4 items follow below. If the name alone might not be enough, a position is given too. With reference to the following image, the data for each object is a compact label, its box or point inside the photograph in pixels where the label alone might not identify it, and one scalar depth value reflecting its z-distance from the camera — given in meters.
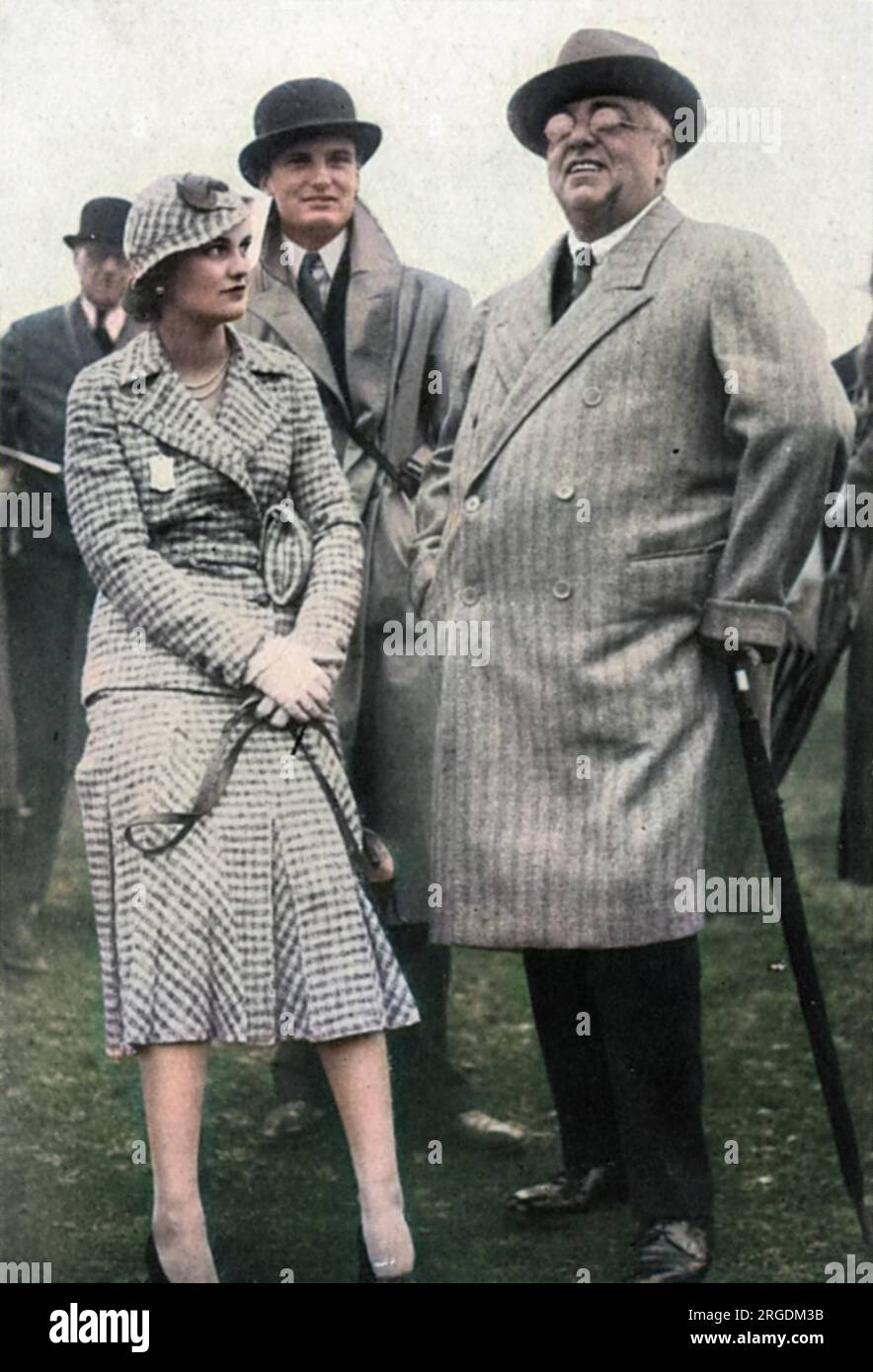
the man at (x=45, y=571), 4.76
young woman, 4.36
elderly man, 4.51
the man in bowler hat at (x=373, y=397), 4.78
